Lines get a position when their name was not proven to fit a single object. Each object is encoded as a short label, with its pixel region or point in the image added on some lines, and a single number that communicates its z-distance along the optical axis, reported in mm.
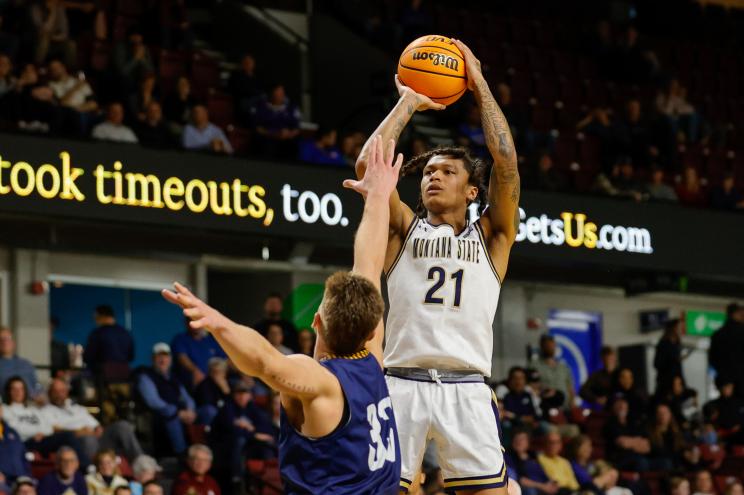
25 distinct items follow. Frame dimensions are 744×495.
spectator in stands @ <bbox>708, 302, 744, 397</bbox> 17844
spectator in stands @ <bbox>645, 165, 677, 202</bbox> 18797
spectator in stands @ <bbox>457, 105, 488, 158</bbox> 17609
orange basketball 7492
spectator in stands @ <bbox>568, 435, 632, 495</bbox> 15317
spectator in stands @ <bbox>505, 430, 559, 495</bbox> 14648
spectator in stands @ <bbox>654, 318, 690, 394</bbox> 18219
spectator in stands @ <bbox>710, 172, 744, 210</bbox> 19359
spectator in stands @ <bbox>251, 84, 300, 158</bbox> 16594
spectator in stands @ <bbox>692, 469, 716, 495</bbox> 16031
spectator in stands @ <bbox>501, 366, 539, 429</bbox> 16047
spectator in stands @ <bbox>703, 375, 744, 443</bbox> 18109
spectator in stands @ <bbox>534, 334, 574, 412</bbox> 17438
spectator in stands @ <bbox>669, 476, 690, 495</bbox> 15633
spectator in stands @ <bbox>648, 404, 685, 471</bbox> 16938
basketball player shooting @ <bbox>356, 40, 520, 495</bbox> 7250
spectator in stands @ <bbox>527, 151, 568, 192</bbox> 17406
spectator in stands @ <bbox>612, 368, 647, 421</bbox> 17234
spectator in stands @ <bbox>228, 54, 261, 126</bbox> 17297
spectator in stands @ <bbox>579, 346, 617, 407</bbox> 17922
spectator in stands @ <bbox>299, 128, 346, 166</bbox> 16391
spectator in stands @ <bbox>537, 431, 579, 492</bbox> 15148
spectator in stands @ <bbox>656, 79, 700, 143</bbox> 21234
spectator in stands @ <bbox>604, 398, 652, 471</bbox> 16500
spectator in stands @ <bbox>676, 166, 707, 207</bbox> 19500
